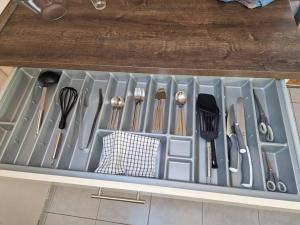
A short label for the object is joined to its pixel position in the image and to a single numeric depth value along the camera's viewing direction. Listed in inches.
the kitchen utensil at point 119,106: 34.0
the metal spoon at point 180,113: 31.5
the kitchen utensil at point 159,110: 32.2
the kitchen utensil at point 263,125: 29.3
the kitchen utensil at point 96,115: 32.2
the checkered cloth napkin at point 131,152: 29.4
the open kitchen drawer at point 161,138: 25.0
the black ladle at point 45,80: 35.0
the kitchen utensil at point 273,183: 25.6
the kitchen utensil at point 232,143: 27.2
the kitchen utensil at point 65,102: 33.2
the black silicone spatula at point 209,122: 29.2
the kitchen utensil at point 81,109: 32.2
